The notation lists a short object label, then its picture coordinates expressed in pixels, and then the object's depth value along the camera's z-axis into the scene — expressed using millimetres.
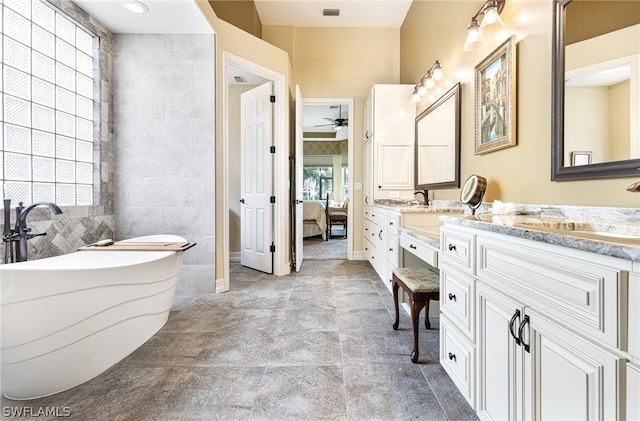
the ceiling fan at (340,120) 6410
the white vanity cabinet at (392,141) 3398
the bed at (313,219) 6039
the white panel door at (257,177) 3322
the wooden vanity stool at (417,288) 1604
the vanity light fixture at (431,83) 2602
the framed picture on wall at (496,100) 1629
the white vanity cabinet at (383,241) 2413
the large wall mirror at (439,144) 2391
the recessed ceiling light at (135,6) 2188
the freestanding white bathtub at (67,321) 1171
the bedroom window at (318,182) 9273
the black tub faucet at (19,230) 1639
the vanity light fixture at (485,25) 1683
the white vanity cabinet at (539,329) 586
